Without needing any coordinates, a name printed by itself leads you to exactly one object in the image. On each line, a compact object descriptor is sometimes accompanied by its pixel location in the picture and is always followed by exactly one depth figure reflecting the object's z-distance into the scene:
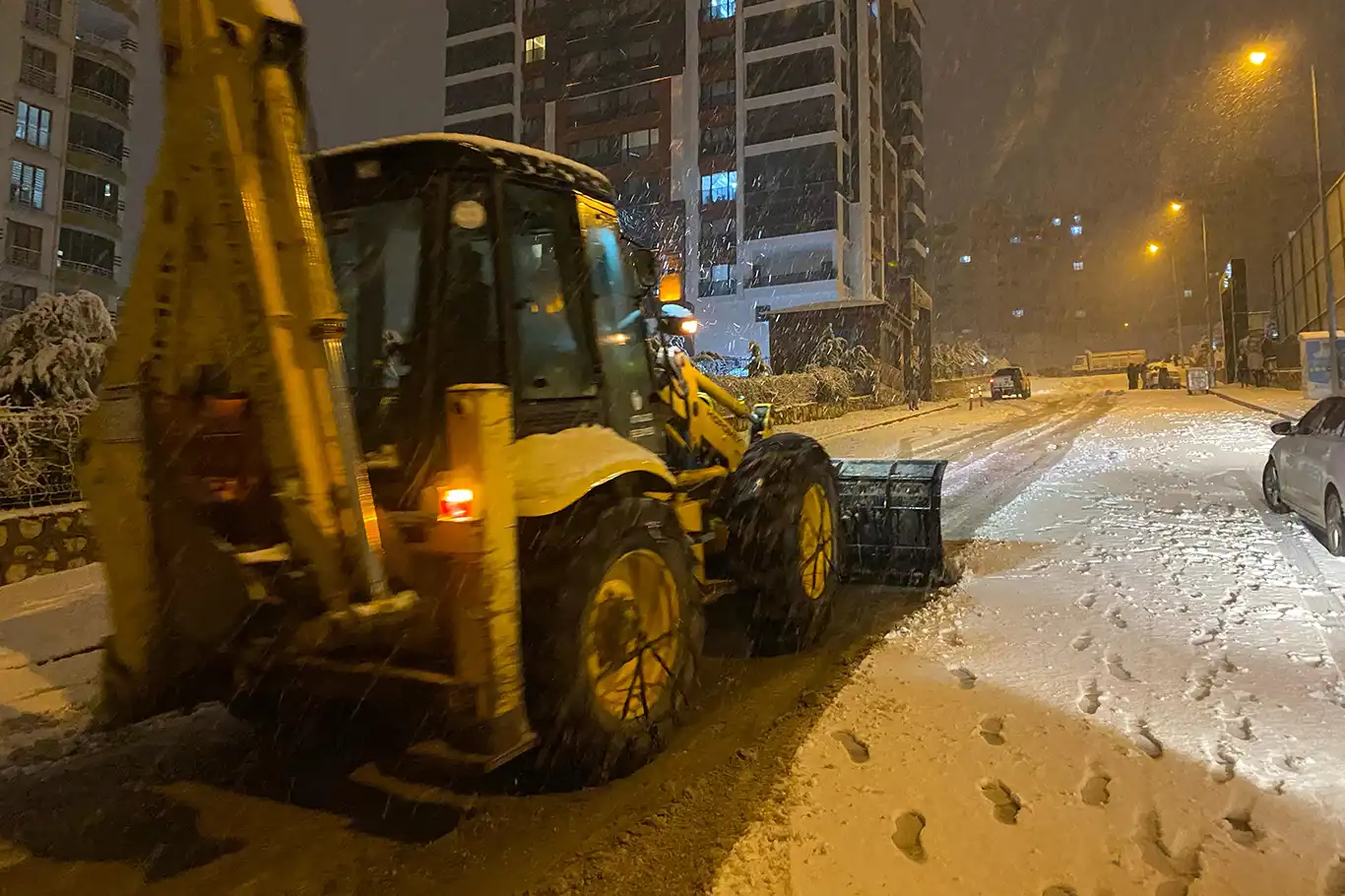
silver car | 8.12
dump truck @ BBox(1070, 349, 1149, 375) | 72.06
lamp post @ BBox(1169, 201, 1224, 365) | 47.05
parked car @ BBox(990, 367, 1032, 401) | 42.16
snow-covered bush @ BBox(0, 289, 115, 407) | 8.78
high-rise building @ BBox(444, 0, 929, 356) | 51.91
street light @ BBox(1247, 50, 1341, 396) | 22.41
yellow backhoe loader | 2.93
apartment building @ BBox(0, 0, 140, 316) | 31.25
